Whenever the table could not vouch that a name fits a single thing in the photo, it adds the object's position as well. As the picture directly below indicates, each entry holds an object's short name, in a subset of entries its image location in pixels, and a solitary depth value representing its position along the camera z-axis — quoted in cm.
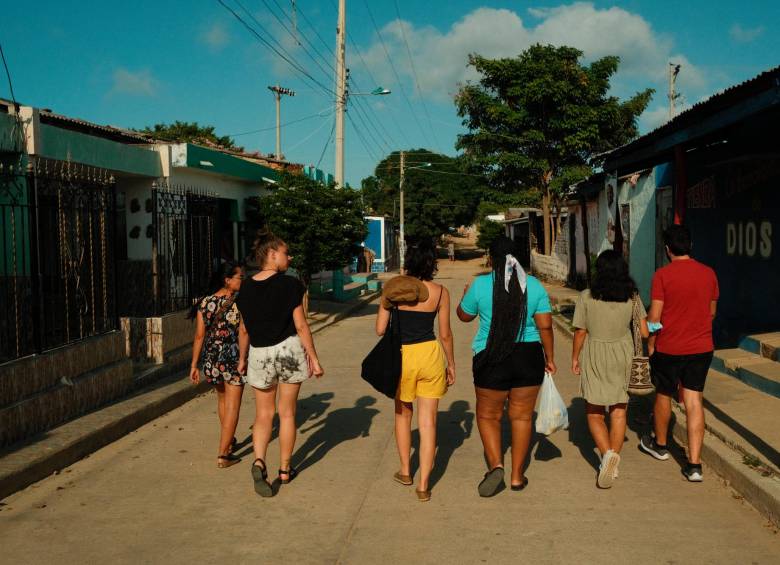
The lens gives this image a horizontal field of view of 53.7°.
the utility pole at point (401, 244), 4488
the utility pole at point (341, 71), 2178
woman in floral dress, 592
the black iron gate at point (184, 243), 1029
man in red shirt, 546
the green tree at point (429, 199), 6469
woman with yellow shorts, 499
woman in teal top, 498
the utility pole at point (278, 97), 5056
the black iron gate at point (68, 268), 680
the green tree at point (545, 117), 2820
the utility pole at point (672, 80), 3731
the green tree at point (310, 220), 1603
